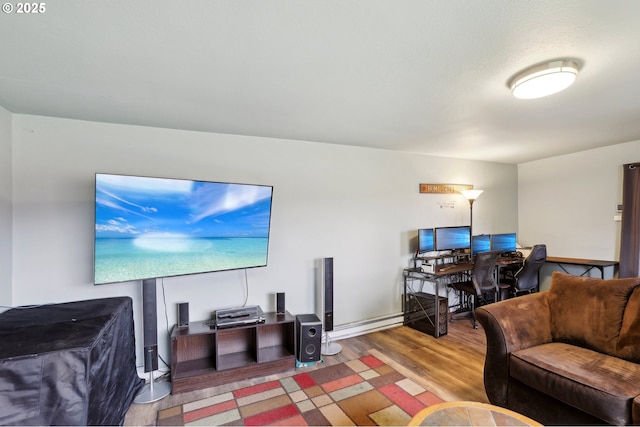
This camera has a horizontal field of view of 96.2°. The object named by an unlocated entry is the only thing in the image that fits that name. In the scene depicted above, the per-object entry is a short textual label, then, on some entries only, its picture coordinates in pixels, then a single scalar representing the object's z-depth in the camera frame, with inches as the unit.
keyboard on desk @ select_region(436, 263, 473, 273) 140.8
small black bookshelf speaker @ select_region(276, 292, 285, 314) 115.2
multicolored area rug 78.4
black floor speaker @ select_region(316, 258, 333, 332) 122.8
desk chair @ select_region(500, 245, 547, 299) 151.5
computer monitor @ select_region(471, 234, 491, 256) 166.6
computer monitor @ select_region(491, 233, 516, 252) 174.9
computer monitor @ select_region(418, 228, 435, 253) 149.6
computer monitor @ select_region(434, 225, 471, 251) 152.9
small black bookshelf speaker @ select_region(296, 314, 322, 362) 106.9
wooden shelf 94.5
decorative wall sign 160.5
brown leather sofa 61.1
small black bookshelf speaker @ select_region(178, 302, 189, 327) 100.8
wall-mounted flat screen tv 83.0
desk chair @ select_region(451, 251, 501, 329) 141.0
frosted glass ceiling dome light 65.6
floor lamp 163.2
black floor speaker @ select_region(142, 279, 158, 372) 90.4
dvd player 98.9
